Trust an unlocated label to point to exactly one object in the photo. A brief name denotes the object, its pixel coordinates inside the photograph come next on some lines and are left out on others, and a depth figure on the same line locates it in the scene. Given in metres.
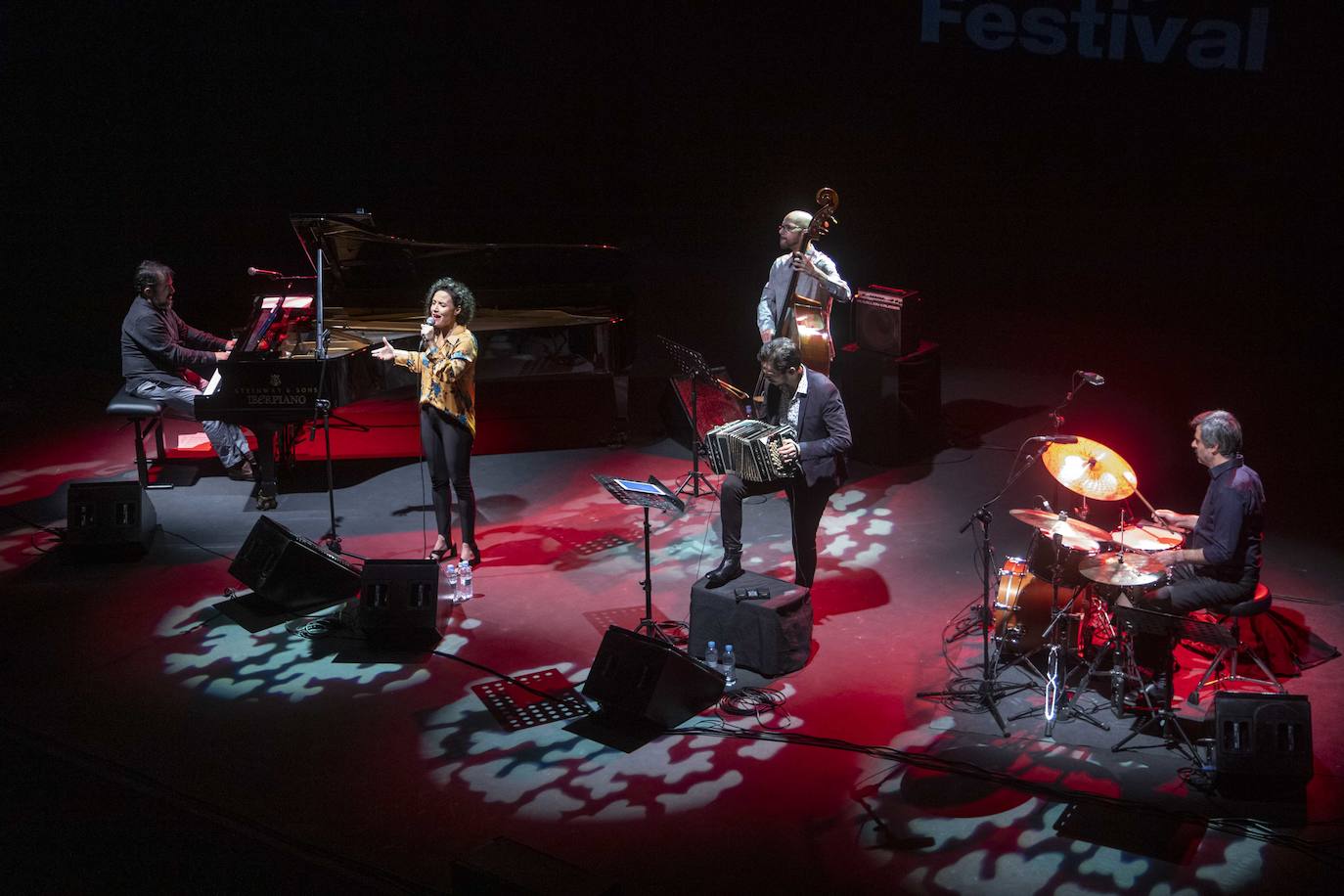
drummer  5.57
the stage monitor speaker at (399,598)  6.38
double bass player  7.99
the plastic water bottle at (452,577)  7.09
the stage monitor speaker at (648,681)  5.53
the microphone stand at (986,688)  5.50
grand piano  8.02
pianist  8.67
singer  7.03
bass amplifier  8.82
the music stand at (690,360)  7.82
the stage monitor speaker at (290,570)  6.84
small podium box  6.02
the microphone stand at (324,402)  7.52
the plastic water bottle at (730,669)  6.00
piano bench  8.53
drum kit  5.73
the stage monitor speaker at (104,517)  7.47
